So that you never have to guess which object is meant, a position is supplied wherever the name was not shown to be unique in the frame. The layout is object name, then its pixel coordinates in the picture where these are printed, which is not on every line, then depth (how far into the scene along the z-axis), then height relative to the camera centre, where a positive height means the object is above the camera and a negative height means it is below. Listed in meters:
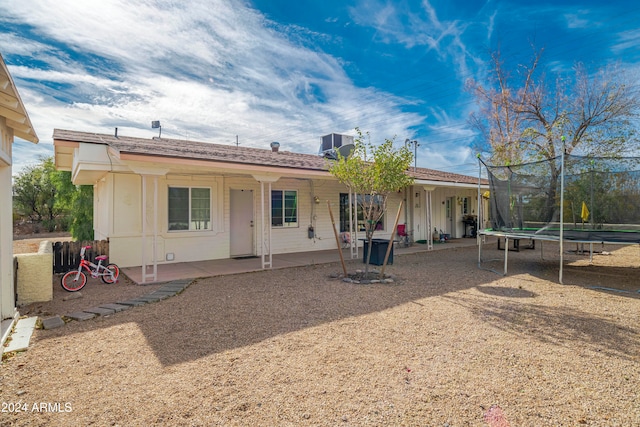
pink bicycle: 6.15 -1.09
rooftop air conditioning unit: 14.58 +3.29
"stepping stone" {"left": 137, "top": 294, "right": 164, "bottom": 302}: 5.49 -1.30
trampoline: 7.93 +0.52
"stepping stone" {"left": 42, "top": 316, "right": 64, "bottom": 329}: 4.28 -1.32
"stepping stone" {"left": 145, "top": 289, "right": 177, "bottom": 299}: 5.72 -1.28
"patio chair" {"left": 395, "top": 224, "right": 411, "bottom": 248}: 13.01 -0.75
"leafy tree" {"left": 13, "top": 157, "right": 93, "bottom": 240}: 19.52 +1.15
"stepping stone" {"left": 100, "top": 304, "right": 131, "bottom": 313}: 5.00 -1.32
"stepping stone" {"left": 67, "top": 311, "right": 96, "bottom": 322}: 4.60 -1.33
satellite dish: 9.03 +1.81
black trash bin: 8.96 -0.91
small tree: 6.54 +0.95
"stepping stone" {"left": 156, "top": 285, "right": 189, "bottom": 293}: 6.07 -1.27
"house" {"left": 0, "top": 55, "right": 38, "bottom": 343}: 3.98 +0.24
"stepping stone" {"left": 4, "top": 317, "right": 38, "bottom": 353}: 3.61 -1.33
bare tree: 14.71 +5.14
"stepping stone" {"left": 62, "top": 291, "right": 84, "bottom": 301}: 5.64 -1.31
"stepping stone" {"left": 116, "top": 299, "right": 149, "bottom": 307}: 5.25 -1.31
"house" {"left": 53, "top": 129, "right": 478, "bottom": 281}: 7.31 +0.53
